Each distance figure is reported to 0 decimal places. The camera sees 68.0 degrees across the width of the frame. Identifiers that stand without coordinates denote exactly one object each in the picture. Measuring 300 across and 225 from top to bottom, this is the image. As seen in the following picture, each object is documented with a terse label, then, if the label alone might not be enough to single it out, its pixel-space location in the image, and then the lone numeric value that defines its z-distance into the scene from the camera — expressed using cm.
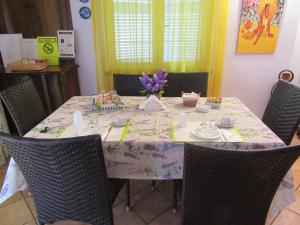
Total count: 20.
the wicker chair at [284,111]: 144
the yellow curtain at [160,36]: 247
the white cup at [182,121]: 138
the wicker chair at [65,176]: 87
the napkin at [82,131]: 129
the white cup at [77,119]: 136
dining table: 120
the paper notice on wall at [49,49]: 264
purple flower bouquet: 162
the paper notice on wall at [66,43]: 266
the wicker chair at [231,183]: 81
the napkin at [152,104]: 163
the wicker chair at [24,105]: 149
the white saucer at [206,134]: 122
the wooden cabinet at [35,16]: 263
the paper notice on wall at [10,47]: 258
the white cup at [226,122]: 137
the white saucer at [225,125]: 136
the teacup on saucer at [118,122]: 138
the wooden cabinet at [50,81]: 246
